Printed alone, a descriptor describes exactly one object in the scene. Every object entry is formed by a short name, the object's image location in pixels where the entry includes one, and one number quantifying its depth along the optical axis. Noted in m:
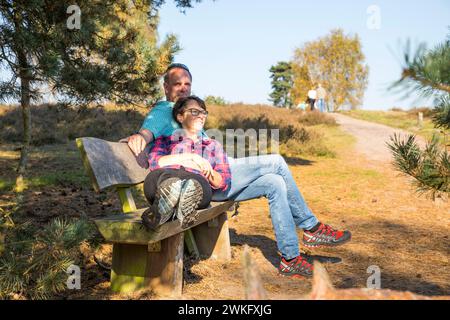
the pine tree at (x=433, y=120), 2.04
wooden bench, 2.81
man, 3.60
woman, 2.74
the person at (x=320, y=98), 26.94
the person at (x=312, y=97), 26.38
